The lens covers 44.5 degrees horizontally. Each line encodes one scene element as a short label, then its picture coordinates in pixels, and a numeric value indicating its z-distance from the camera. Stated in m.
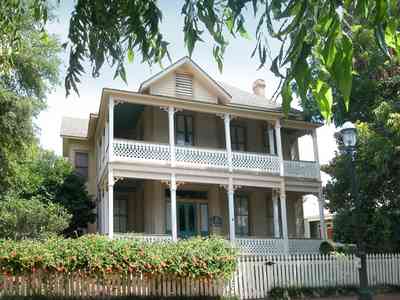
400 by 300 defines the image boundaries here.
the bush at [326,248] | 22.00
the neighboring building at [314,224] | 45.31
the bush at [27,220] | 18.66
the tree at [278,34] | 1.90
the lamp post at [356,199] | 12.41
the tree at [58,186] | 22.64
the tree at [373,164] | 18.55
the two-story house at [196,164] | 20.50
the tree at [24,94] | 18.62
